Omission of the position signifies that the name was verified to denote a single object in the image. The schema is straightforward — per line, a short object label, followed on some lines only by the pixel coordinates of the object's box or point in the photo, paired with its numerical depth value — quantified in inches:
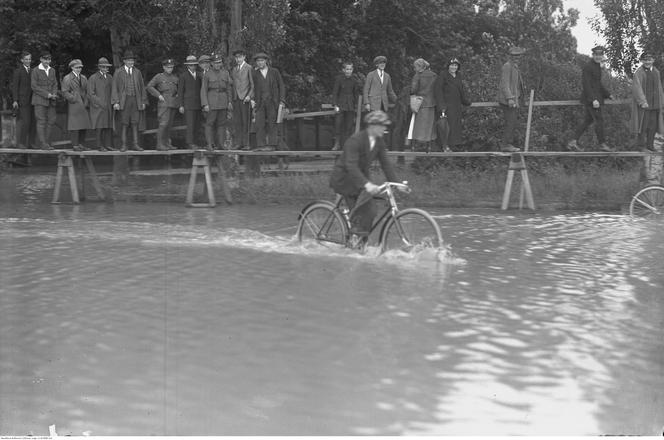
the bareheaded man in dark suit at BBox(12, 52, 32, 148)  772.0
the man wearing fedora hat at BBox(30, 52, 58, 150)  767.7
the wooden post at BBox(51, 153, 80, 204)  748.0
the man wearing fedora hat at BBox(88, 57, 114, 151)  768.9
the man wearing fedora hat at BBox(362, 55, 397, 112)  753.0
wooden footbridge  680.4
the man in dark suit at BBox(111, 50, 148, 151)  770.8
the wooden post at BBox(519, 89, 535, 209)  681.6
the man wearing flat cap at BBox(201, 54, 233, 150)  748.6
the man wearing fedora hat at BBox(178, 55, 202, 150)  756.6
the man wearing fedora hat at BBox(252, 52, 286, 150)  749.9
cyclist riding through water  461.7
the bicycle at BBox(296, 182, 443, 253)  445.1
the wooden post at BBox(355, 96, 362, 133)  754.8
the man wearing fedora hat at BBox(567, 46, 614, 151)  701.9
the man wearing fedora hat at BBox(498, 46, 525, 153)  722.8
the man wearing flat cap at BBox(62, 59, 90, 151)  767.1
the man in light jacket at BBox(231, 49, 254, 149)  749.3
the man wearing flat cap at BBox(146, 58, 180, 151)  772.6
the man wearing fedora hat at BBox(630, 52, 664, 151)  689.0
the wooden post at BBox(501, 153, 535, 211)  680.4
